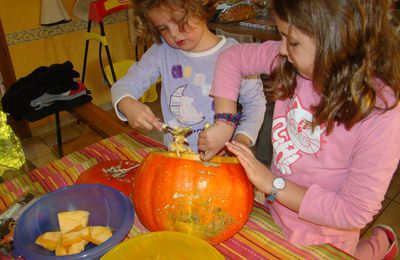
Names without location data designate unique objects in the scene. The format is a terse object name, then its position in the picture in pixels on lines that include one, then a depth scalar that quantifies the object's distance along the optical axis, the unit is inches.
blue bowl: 29.6
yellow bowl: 27.3
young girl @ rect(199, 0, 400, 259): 24.4
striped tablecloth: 31.0
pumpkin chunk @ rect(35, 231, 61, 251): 29.8
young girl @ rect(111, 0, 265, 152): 36.7
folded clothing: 73.0
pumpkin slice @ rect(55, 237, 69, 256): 28.2
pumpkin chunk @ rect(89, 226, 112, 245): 29.7
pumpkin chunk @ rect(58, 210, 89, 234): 31.1
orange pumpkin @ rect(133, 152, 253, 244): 29.9
